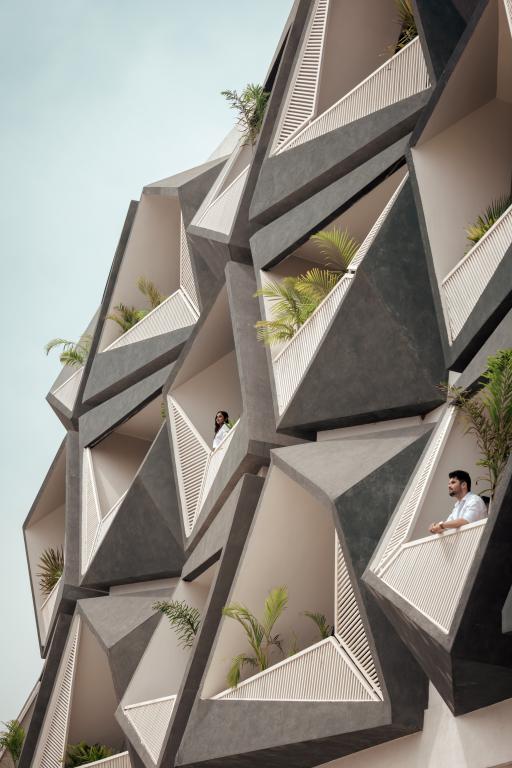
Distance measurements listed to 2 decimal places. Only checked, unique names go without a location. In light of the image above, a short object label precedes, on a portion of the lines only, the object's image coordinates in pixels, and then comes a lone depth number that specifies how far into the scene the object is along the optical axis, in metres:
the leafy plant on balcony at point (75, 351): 25.47
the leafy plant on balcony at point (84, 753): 19.52
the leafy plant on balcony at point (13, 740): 23.25
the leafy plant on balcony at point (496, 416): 10.43
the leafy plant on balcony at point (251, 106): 19.25
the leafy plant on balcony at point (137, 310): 23.22
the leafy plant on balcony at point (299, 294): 15.50
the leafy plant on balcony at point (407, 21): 16.30
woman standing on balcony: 17.80
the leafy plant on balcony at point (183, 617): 17.53
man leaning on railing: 10.20
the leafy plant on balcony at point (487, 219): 13.47
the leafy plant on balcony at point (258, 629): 14.25
